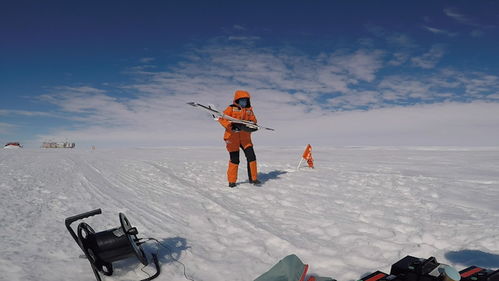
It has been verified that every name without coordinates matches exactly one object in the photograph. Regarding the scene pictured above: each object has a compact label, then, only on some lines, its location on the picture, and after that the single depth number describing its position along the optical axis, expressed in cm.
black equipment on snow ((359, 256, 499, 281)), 217
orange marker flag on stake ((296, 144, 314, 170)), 1079
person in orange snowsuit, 764
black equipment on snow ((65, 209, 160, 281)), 265
